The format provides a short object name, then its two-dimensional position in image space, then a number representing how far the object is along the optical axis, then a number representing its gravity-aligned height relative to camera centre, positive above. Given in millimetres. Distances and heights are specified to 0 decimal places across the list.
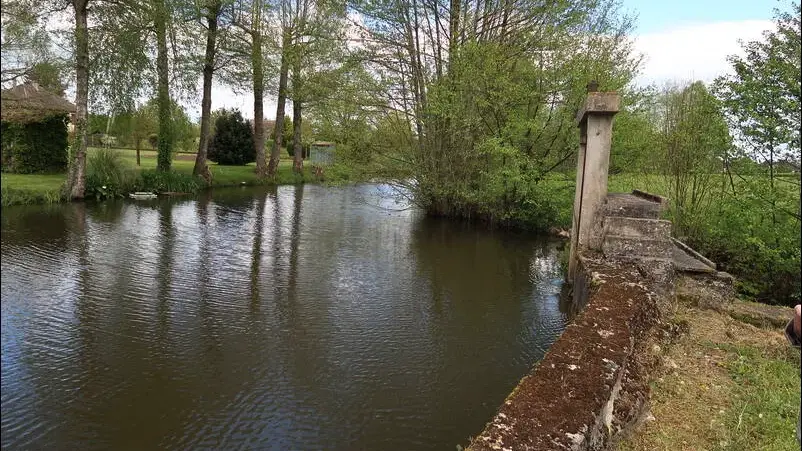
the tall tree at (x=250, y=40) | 22969 +5814
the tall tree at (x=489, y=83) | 13805 +2653
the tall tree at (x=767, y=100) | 6004 +1143
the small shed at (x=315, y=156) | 34297 +948
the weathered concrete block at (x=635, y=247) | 6219 -772
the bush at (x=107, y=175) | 9695 -355
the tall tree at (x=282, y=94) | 22859 +3842
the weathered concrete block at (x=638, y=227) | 6223 -532
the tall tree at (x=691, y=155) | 7922 +568
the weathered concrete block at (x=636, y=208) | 6469 -308
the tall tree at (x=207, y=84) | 21359 +3645
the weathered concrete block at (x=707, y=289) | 6215 -1251
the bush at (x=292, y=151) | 44325 +1576
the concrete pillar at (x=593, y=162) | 7211 +307
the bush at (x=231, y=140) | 32781 +1650
